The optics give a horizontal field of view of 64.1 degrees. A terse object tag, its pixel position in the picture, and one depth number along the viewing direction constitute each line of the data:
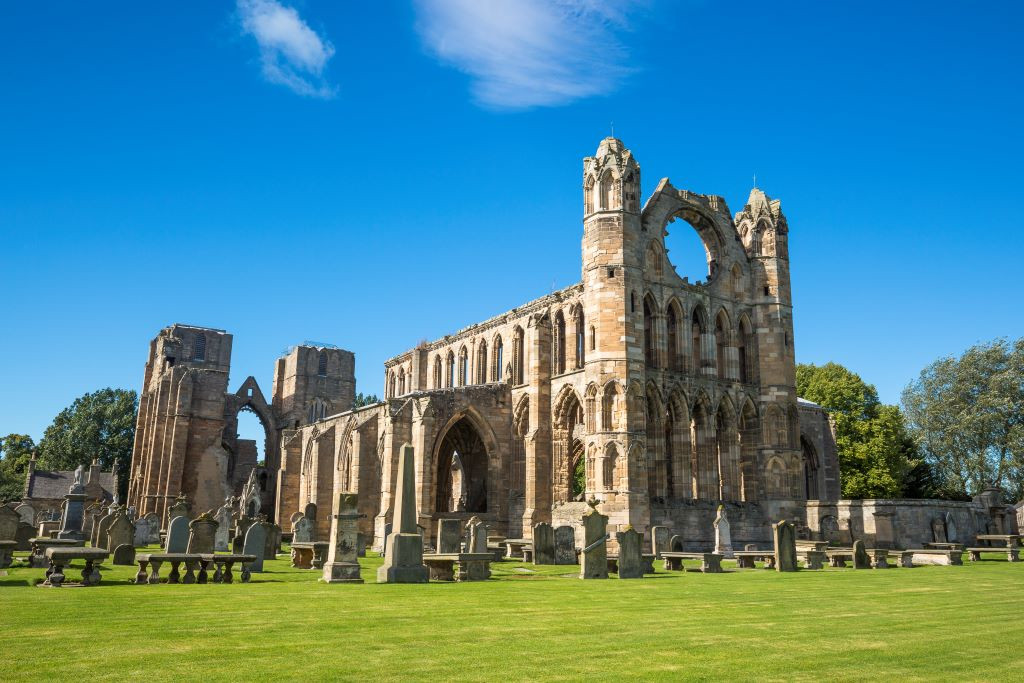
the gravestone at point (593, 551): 18.38
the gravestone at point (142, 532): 32.44
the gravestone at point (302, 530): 23.77
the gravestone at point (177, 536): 17.94
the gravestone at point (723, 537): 25.83
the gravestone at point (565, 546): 23.99
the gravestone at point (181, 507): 19.56
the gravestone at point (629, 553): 18.78
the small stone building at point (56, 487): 57.22
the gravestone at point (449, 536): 21.39
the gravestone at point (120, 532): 21.83
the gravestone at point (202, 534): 19.19
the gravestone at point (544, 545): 23.53
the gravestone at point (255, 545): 18.69
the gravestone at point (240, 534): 21.96
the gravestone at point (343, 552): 16.27
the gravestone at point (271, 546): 24.69
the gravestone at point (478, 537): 21.62
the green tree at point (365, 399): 93.01
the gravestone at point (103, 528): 24.38
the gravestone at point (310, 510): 34.34
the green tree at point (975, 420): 47.59
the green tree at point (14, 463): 64.69
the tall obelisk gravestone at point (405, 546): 16.17
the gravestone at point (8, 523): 20.28
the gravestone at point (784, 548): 21.16
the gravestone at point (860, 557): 22.66
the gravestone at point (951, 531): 32.53
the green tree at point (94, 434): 69.50
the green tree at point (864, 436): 47.03
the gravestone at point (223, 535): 29.09
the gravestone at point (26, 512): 40.78
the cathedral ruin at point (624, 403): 31.59
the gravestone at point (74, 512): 22.19
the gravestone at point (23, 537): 25.47
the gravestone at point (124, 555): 19.52
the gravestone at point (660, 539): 26.25
